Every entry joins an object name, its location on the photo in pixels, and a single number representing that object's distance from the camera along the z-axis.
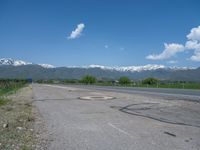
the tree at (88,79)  87.57
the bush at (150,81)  61.05
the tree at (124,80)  66.22
